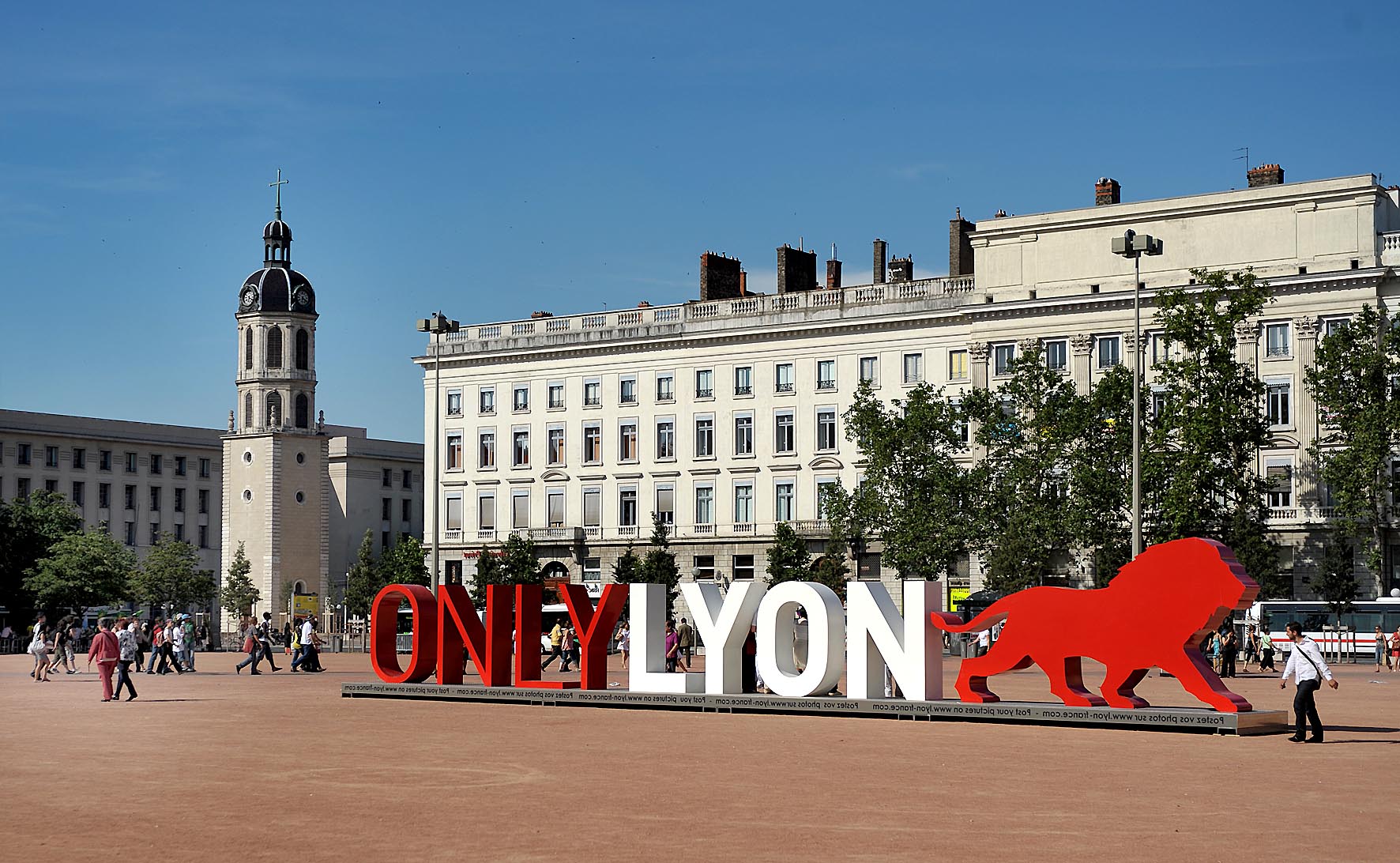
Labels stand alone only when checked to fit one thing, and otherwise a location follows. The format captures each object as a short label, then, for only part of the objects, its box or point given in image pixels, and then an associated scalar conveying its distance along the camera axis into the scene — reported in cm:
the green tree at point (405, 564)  10994
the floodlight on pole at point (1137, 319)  5106
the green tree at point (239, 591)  12569
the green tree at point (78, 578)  9588
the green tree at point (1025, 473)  7556
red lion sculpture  2972
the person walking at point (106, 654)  3803
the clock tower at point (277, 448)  13038
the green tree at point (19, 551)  9469
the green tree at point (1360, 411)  7238
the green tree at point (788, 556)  8850
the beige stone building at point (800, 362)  7944
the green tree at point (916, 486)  7962
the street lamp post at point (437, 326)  6788
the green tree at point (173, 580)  12812
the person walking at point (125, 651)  3850
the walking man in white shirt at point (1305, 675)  2652
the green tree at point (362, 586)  12444
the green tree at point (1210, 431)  7069
